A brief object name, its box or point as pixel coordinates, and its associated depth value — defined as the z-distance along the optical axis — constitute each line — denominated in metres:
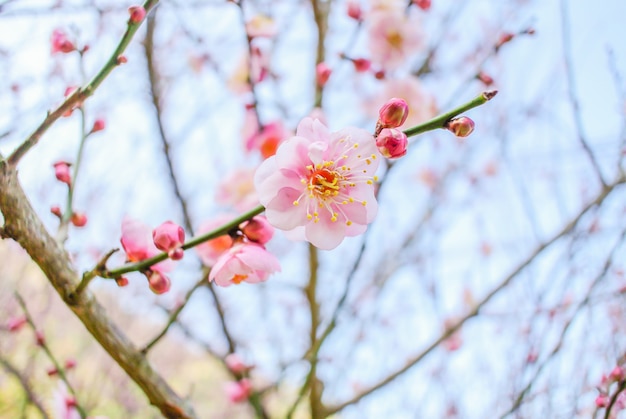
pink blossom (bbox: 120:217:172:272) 0.35
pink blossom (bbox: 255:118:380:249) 0.34
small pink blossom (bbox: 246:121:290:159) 0.55
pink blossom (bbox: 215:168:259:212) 0.62
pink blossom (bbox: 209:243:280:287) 0.35
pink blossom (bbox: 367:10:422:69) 0.60
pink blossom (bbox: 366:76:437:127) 0.57
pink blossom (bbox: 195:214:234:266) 0.40
